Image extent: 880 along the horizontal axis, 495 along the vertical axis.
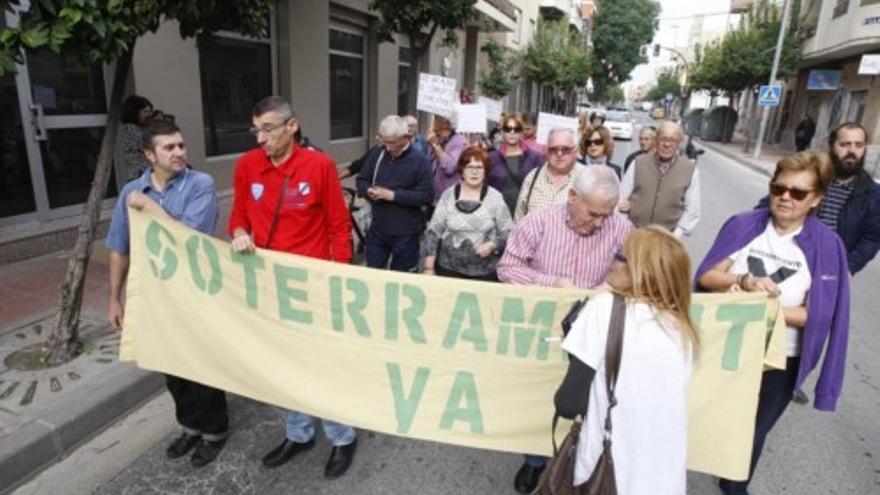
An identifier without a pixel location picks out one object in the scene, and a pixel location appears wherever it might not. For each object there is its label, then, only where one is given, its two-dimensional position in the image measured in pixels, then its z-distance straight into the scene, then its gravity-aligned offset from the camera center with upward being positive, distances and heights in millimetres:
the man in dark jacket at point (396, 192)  4398 -728
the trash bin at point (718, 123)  33031 -743
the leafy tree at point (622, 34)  55500 +6939
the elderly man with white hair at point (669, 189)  4547 -631
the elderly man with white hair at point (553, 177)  3678 -488
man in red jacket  2848 -598
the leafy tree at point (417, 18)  8141 +1130
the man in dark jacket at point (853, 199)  3701 -528
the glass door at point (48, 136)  5793 -582
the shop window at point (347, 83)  12094 +241
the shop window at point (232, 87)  8477 +30
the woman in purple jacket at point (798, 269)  2482 -685
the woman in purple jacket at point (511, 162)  4777 -500
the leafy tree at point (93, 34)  2869 +238
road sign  21109 +646
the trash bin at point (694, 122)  36459 -762
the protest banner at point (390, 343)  2510 -1157
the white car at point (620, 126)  28188 -946
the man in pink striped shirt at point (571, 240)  2596 -661
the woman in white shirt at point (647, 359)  1755 -768
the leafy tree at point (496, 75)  19062 +864
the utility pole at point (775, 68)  22094 +1776
